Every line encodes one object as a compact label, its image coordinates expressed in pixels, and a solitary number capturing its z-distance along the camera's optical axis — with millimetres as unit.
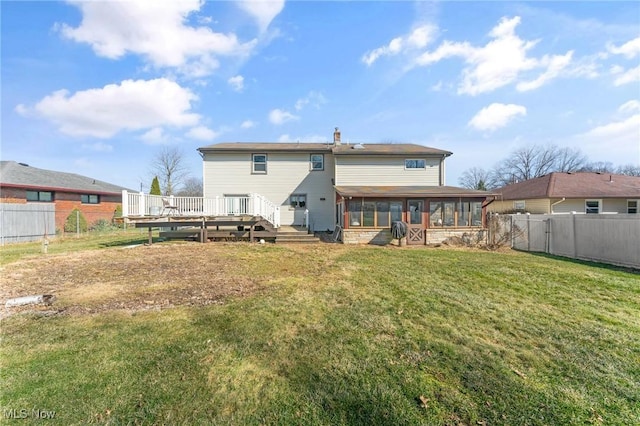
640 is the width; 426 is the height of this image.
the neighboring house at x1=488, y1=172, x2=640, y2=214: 17734
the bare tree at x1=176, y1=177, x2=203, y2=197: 40434
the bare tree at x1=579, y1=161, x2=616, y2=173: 44781
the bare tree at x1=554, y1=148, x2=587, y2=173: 42969
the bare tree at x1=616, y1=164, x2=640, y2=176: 47750
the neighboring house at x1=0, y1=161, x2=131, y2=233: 17844
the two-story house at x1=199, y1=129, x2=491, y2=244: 13617
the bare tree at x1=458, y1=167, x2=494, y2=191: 50212
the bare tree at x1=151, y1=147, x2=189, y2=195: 33938
